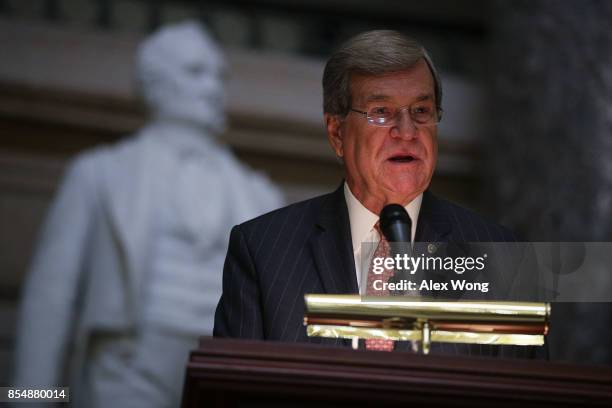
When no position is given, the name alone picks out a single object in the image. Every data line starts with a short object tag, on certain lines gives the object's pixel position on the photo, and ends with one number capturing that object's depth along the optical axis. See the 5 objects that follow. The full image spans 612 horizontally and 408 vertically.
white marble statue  9.29
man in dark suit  4.32
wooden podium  3.53
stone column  9.98
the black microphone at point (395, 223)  3.99
